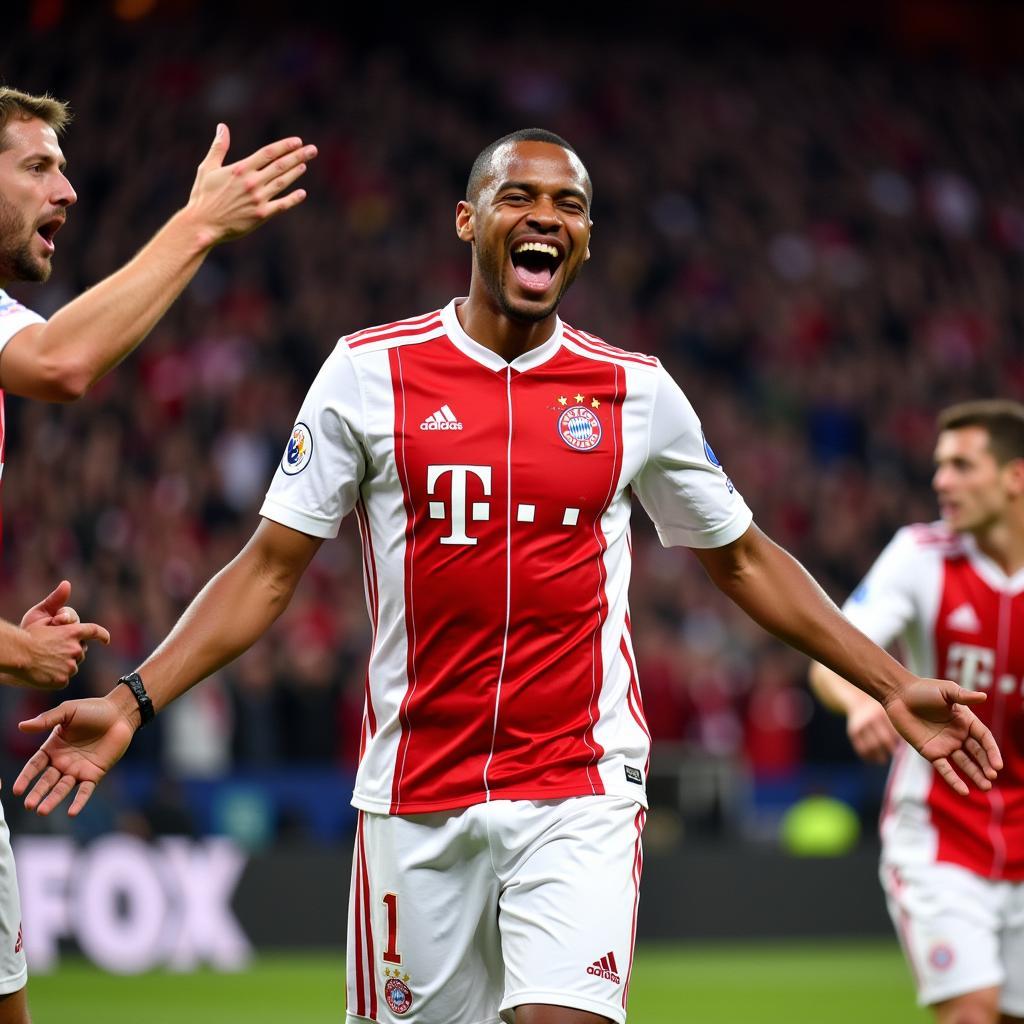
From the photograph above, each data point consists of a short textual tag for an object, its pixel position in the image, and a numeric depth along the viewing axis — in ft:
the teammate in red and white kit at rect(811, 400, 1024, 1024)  41.34
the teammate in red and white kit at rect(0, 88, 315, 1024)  28.76
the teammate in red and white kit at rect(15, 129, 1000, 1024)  31.89
